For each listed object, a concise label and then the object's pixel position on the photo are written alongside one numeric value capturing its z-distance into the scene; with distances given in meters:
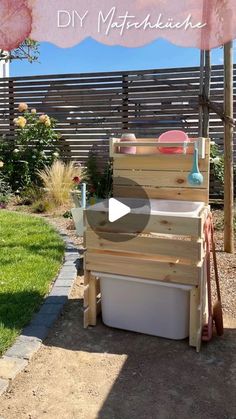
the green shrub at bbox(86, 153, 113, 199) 6.16
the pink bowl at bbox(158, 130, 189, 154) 2.50
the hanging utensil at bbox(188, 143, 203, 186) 2.33
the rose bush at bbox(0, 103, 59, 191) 6.76
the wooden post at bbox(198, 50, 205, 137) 4.12
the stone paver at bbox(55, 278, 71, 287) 2.87
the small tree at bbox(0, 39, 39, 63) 5.64
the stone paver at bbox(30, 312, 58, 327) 2.35
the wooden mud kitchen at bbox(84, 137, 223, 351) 2.12
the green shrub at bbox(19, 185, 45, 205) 6.05
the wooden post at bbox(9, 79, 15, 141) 7.28
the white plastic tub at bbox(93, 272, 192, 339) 2.20
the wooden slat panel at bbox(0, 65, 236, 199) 6.24
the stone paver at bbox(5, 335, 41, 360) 2.02
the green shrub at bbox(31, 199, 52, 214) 5.61
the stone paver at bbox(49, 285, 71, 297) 2.73
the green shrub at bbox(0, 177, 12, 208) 6.01
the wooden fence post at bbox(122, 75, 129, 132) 6.60
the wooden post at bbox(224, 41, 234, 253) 3.42
